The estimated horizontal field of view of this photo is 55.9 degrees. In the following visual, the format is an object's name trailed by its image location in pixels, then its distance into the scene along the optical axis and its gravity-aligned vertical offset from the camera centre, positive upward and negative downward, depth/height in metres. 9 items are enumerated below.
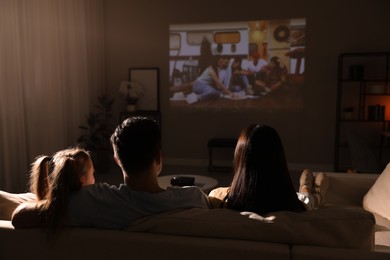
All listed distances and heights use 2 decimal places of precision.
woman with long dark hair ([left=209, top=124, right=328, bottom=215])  1.32 -0.31
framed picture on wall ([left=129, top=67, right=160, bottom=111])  5.65 +0.08
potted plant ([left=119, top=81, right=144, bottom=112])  5.48 -0.03
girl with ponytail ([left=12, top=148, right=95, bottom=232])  1.22 -0.35
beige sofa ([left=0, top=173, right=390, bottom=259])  1.08 -0.46
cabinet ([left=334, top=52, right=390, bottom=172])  4.76 -0.15
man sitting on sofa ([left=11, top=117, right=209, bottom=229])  1.23 -0.35
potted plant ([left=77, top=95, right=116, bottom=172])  5.02 -0.66
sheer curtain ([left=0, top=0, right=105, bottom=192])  3.85 +0.18
